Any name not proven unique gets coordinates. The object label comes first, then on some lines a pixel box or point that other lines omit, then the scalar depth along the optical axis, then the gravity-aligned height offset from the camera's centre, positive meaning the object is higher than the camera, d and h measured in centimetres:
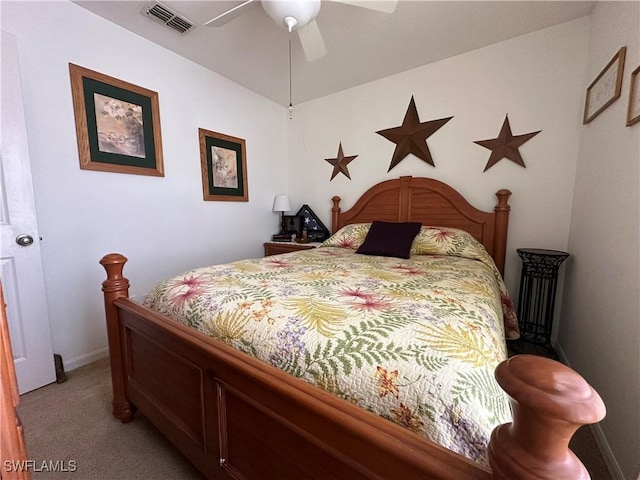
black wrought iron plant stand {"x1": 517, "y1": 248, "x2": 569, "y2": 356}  200 -67
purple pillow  217 -26
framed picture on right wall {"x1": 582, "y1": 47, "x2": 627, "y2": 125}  150 +73
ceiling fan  149 +111
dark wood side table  304 -44
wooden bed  38 -51
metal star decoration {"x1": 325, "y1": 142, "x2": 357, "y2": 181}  317 +53
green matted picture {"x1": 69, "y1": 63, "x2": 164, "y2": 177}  192 +64
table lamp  338 +5
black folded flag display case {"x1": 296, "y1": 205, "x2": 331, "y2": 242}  332 -22
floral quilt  59 -37
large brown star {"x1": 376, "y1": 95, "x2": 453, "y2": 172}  265 +73
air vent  187 +136
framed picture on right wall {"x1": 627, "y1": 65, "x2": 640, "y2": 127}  130 +52
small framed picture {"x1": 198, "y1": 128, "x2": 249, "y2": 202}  271 +44
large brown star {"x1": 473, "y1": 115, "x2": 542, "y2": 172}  228 +54
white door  153 -23
